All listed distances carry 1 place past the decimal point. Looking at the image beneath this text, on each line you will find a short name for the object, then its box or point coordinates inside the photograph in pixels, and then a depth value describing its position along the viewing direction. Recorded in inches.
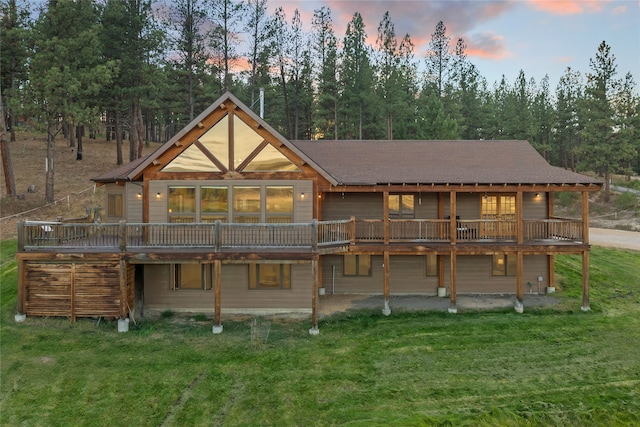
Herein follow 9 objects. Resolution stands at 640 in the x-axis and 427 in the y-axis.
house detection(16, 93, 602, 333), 518.0
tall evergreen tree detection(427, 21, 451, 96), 1973.4
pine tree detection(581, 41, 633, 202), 1455.5
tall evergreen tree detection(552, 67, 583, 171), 1939.0
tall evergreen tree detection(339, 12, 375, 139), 1429.6
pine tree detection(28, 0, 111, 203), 969.5
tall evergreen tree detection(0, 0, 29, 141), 1364.4
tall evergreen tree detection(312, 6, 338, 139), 1460.4
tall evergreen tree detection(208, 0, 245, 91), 1172.5
